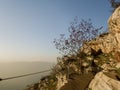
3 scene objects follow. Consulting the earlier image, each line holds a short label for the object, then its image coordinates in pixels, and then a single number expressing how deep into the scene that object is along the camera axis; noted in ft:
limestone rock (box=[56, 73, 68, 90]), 43.56
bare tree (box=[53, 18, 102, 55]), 54.53
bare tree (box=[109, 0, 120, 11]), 59.07
